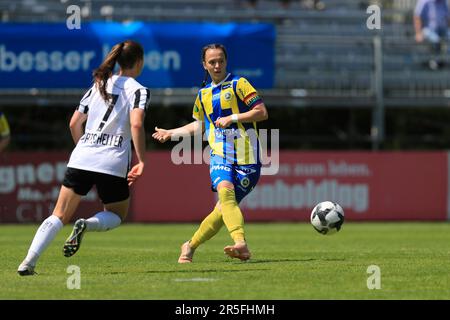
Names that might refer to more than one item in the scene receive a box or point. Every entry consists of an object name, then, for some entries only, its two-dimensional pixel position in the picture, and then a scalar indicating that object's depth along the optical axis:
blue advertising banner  23.09
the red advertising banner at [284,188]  21.81
